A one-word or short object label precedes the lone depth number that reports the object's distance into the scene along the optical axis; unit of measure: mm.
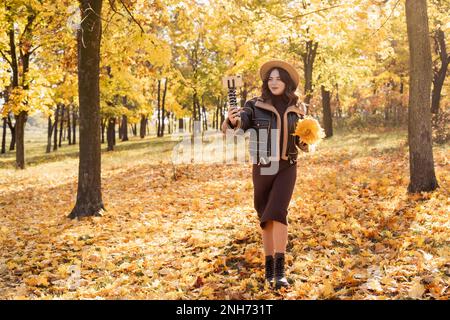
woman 5109
